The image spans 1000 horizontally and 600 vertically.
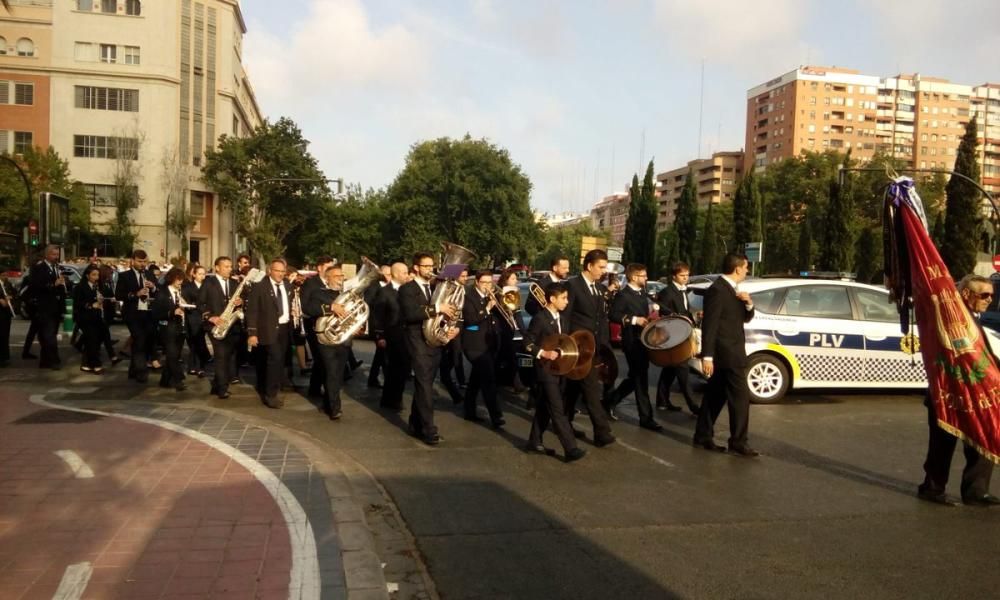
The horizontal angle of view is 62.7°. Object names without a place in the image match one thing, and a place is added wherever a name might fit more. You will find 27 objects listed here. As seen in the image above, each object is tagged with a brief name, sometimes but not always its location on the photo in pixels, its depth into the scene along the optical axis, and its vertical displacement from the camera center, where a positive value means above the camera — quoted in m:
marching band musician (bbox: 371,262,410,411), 10.12 -1.08
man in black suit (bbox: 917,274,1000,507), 6.32 -1.48
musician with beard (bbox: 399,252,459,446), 8.21 -0.96
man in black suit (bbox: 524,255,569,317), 9.94 -0.15
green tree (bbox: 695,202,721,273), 67.06 +1.49
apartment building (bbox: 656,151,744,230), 141.75 +15.76
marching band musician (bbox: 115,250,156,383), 12.04 -1.02
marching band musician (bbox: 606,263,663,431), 9.28 -0.87
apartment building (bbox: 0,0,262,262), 54.59 +10.17
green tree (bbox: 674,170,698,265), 63.19 +3.21
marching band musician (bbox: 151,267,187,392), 11.48 -1.16
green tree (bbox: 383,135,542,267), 58.84 +3.85
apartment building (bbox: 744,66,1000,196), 126.12 +24.62
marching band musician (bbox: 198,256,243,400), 10.73 -0.89
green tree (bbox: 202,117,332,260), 54.69 +4.71
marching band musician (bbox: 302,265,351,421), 9.52 -1.25
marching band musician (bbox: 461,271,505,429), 9.05 -0.98
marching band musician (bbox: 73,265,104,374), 12.58 -1.12
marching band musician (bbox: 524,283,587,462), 7.50 -1.14
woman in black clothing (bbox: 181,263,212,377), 12.12 -1.21
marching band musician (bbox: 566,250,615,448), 8.58 -0.44
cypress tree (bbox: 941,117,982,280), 43.16 +2.85
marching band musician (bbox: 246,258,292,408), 9.91 -0.89
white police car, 10.80 -1.02
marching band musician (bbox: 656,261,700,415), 9.91 -0.48
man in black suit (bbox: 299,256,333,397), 11.02 -1.18
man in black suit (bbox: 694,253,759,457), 7.76 -0.75
